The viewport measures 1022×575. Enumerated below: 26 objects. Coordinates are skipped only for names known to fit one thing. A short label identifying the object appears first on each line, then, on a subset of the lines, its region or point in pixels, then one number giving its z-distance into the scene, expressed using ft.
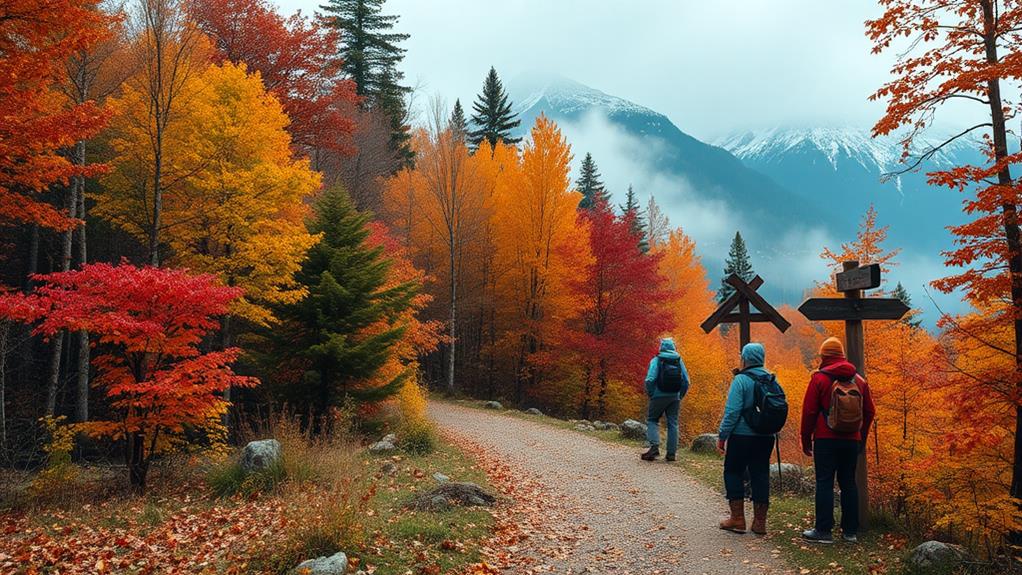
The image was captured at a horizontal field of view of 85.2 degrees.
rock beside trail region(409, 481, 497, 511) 22.71
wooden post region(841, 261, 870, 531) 20.32
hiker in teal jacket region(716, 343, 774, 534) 19.62
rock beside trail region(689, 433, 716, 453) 37.44
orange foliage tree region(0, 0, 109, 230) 28.32
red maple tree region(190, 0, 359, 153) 77.82
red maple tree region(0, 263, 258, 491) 26.06
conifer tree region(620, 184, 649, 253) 139.39
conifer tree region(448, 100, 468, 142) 81.05
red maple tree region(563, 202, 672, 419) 69.97
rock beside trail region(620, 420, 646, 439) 44.62
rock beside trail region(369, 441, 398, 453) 37.15
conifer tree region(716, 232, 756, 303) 166.87
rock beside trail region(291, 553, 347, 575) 14.99
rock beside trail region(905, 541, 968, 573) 15.26
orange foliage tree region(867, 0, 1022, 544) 18.34
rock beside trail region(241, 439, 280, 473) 27.78
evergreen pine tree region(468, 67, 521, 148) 118.01
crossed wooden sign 29.89
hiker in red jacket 17.90
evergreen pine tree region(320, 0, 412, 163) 103.76
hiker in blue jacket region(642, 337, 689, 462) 31.89
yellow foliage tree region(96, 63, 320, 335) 41.24
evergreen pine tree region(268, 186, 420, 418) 42.63
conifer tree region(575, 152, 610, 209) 150.92
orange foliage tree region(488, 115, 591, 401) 74.02
